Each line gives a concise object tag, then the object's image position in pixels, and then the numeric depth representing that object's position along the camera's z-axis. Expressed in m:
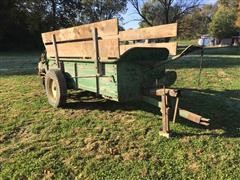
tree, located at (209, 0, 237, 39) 31.80
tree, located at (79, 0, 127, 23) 25.56
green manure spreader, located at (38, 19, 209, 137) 2.91
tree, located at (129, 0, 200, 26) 22.78
